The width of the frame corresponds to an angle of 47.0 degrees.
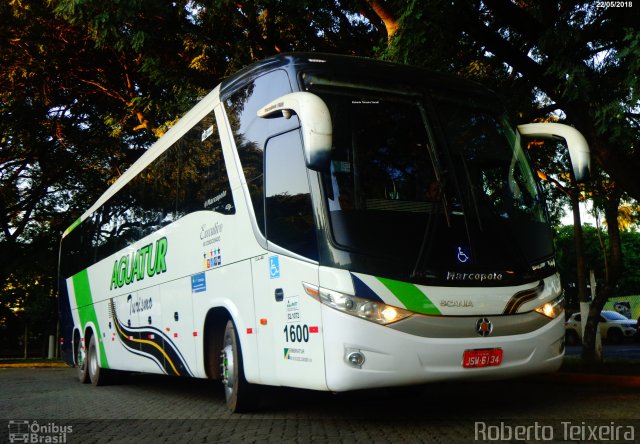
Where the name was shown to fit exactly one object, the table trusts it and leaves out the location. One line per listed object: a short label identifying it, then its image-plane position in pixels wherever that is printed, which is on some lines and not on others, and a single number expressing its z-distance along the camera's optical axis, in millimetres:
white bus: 6199
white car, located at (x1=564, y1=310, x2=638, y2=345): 29375
